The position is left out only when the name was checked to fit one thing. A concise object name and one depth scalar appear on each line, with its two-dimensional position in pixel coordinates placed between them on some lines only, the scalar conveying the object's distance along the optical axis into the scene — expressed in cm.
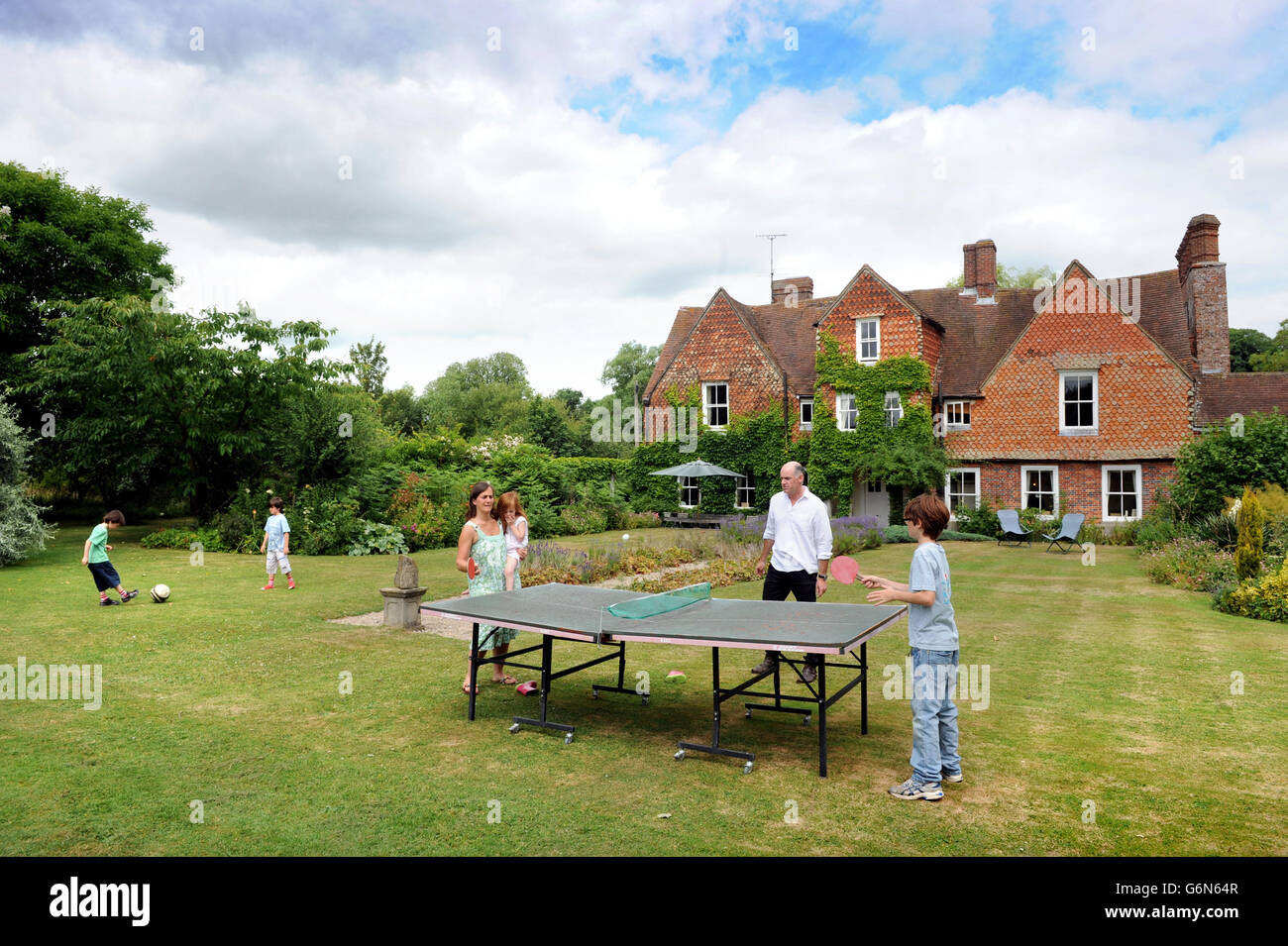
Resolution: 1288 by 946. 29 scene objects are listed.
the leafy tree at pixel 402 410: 6494
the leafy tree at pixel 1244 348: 6662
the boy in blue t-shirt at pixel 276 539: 1480
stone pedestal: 1159
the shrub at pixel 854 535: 2225
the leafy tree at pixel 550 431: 5488
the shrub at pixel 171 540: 2289
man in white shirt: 786
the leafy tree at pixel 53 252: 3023
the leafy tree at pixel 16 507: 1814
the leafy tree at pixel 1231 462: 1875
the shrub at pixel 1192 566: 1413
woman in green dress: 830
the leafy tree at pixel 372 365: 6666
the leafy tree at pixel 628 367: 8821
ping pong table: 557
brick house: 2692
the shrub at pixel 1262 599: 1192
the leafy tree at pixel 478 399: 7850
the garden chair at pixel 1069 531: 2402
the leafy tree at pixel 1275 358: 5319
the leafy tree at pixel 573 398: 9409
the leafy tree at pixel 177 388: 2289
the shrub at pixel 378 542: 2208
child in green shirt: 1294
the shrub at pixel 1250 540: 1303
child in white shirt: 860
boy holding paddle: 536
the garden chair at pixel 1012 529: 2495
